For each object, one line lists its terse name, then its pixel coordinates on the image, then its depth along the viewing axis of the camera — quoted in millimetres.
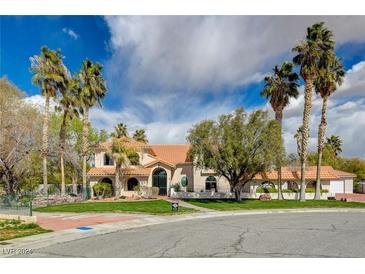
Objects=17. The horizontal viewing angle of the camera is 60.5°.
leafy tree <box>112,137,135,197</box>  33875
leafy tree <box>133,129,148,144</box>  64750
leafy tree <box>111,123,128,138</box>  57059
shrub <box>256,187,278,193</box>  37806
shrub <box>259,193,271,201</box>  35581
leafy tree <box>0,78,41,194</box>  28919
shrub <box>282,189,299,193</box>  37725
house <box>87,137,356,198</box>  37938
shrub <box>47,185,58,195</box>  38006
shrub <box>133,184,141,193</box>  36594
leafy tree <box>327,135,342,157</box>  65438
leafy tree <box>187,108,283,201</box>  29078
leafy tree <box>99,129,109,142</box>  53994
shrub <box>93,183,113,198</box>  36000
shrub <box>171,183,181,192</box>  38750
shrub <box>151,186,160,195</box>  37325
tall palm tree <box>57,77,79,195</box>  35156
